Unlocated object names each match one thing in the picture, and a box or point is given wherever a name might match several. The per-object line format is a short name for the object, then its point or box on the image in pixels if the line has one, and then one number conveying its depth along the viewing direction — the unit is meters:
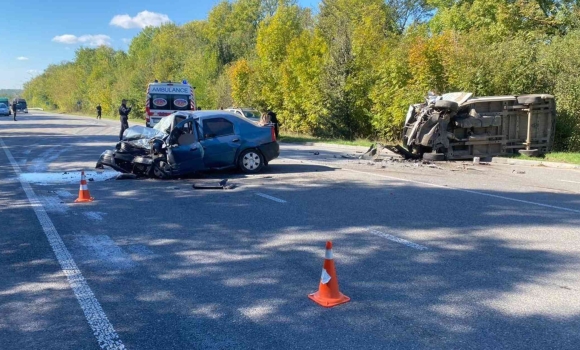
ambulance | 22.50
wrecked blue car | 12.24
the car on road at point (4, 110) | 67.75
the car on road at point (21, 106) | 83.62
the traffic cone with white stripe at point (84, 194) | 9.79
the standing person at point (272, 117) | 22.46
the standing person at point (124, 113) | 22.77
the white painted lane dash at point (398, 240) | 6.36
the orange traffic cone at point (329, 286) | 4.64
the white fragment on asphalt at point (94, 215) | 8.38
